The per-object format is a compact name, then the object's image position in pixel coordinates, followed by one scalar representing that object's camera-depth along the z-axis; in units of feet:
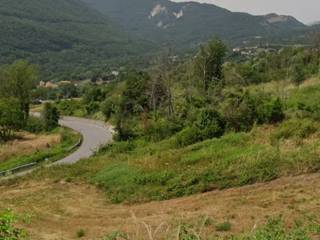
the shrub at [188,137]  101.09
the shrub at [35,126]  193.47
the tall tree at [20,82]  204.25
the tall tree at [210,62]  161.68
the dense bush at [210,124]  102.01
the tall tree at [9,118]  171.01
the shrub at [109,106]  174.48
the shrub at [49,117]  196.85
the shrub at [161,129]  118.73
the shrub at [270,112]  104.37
